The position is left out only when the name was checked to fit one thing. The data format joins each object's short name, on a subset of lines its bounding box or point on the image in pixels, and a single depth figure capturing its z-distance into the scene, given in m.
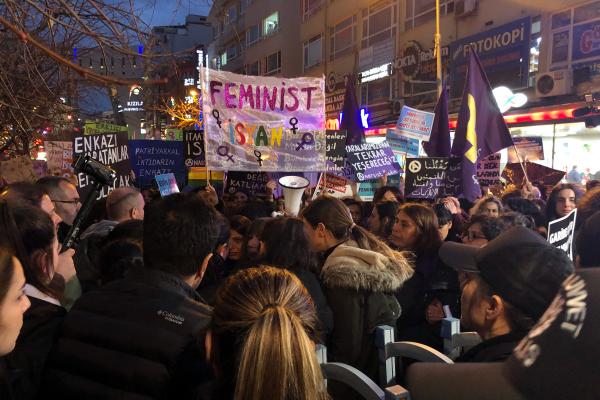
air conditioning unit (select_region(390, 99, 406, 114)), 21.89
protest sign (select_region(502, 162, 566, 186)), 8.61
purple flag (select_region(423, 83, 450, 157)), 7.73
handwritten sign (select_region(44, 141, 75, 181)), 8.55
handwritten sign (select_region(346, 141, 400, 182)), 8.48
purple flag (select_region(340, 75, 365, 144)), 9.16
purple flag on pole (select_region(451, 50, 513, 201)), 6.76
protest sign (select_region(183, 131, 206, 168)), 8.40
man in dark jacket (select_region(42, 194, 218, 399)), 1.68
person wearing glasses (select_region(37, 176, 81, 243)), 4.60
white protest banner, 6.45
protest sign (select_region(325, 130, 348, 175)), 8.15
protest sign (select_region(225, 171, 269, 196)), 8.66
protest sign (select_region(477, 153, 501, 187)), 8.55
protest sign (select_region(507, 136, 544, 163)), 10.83
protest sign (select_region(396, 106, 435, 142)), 10.63
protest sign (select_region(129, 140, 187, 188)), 8.61
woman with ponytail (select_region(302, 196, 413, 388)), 2.80
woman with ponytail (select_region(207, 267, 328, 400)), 1.38
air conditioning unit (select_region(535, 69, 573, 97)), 14.34
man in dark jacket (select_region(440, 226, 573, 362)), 1.45
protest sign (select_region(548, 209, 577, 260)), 4.09
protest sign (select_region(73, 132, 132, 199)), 7.15
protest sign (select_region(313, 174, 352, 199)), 8.50
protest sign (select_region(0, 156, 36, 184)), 6.62
